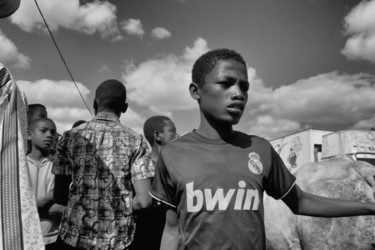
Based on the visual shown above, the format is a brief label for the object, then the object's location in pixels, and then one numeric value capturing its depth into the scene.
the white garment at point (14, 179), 1.30
